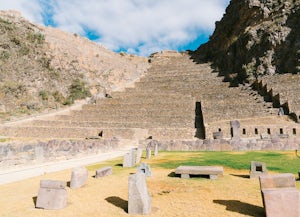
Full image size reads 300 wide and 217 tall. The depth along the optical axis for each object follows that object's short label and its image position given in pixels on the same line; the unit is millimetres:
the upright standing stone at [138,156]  13695
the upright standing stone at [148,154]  15064
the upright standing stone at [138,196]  5594
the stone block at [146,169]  9362
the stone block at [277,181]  6017
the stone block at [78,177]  8055
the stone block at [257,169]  8602
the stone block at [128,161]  12039
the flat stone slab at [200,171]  8625
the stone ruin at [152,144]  20094
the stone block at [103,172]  9488
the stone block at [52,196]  6120
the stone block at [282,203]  4758
